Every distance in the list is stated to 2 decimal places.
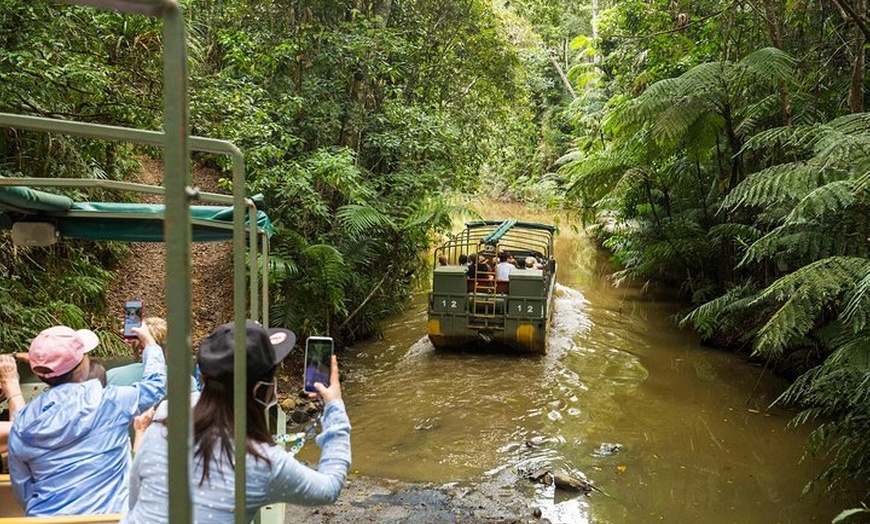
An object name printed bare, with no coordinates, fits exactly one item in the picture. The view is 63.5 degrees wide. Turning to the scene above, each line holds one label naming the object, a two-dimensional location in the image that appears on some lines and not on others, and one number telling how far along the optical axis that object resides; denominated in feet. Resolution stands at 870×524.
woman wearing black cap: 6.08
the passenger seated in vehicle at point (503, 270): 34.81
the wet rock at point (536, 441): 23.98
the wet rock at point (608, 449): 23.45
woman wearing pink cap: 8.61
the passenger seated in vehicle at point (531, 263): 36.17
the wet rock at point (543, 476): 20.89
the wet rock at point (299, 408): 25.50
